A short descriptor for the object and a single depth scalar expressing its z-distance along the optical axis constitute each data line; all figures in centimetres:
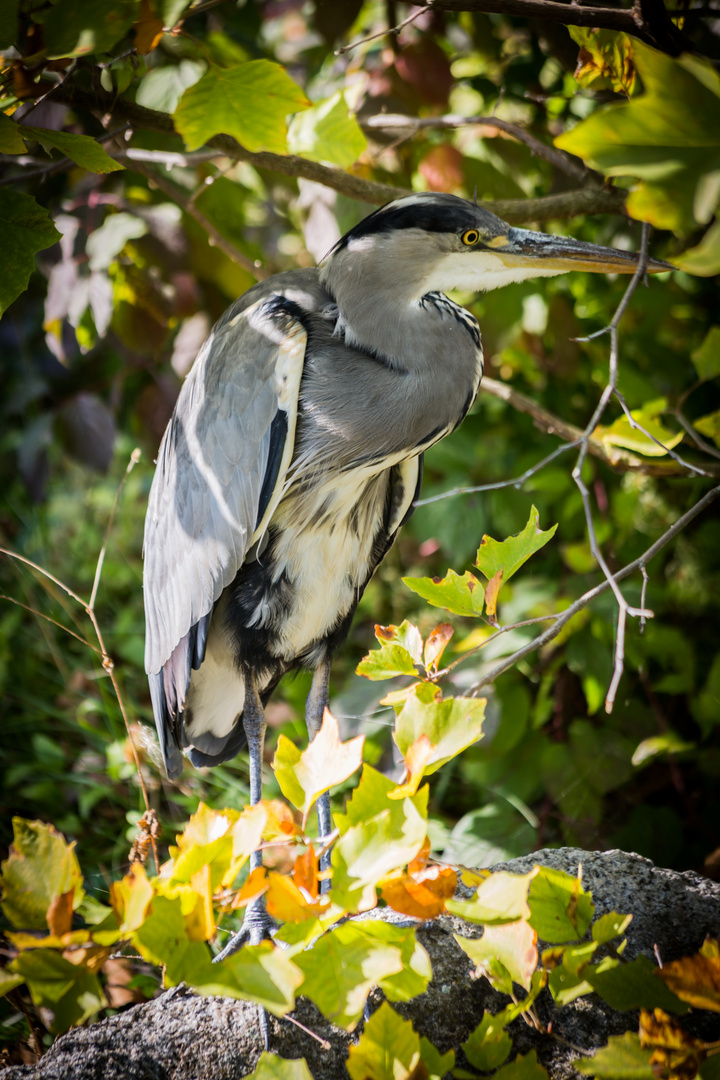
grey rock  850
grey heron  863
